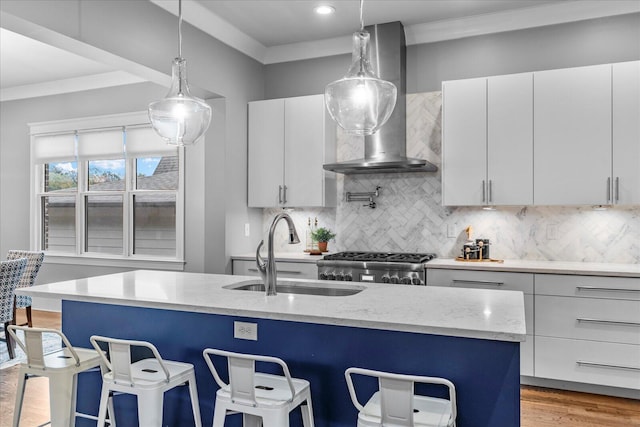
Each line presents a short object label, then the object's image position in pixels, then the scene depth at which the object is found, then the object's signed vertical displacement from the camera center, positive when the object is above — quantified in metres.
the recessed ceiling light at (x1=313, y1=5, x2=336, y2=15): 4.03 +1.69
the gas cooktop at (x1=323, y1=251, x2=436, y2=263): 4.07 -0.37
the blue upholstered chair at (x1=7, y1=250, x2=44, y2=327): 4.71 -0.61
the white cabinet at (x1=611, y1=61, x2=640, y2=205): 3.55 +0.58
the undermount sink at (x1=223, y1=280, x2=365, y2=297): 2.71 -0.42
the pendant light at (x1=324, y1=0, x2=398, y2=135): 2.34 +0.57
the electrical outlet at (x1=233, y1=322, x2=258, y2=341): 2.28 -0.54
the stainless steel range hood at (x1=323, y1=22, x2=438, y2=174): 4.29 +1.04
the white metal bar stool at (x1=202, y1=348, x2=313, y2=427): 1.86 -0.71
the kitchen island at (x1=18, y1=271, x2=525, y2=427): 1.86 -0.52
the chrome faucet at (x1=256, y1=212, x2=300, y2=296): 2.49 -0.28
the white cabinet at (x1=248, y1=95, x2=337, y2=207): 4.60 +0.58
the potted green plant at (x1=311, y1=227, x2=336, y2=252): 4.71 -0.23
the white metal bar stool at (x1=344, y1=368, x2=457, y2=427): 1.64 -0.67
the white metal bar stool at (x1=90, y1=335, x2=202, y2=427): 2.07 -0.72
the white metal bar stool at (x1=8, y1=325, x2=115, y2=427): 2.25 -0.73
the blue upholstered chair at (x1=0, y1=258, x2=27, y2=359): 3.98 -0.56
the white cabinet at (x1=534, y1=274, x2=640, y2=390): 3.33 -0.81
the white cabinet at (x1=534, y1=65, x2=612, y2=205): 3.63 +0.58
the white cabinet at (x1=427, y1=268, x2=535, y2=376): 3.59 -0.53
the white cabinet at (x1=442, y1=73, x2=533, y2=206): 3.85 +0.58
